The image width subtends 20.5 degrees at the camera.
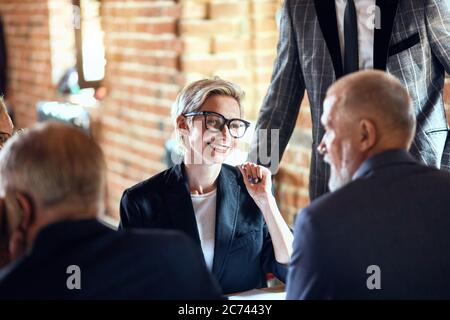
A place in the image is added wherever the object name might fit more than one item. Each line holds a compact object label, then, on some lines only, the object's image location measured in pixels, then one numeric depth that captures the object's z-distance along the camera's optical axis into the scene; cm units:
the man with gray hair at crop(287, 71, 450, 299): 229
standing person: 302
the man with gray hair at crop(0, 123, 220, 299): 215
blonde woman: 300
